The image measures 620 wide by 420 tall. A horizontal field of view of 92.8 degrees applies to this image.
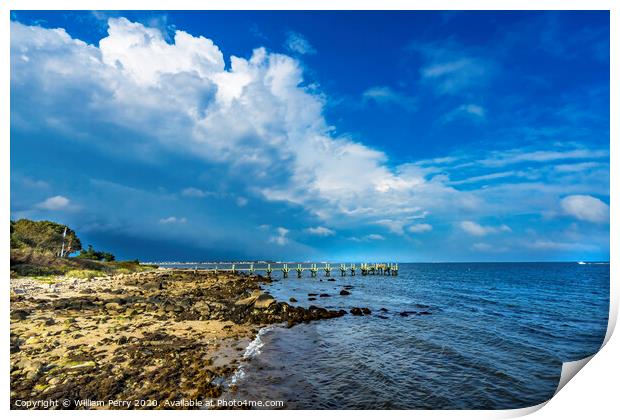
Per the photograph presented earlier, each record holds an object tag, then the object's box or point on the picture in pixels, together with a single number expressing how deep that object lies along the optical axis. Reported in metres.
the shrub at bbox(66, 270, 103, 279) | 31.18
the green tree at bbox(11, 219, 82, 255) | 42.11
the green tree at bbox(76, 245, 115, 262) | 55.16
